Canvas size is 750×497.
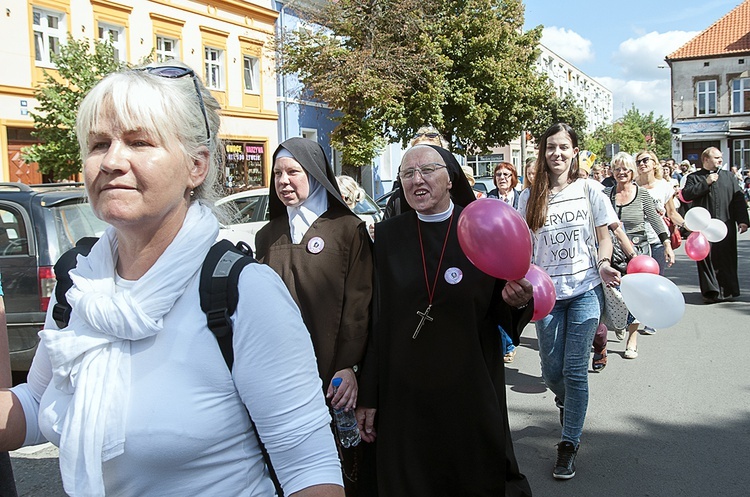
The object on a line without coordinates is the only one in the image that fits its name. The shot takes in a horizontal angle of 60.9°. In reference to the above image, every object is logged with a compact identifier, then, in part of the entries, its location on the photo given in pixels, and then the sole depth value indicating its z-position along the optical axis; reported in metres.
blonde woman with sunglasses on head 1.32
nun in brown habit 3.04
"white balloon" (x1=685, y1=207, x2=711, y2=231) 8.48
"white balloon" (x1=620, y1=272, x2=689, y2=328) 3.85
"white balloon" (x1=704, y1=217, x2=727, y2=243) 8.42
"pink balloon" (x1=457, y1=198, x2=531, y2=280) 2.69
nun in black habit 2.96
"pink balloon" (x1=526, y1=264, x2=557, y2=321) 3.40
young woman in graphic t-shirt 3.88
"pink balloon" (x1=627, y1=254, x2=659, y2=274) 4.51
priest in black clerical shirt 9.17
